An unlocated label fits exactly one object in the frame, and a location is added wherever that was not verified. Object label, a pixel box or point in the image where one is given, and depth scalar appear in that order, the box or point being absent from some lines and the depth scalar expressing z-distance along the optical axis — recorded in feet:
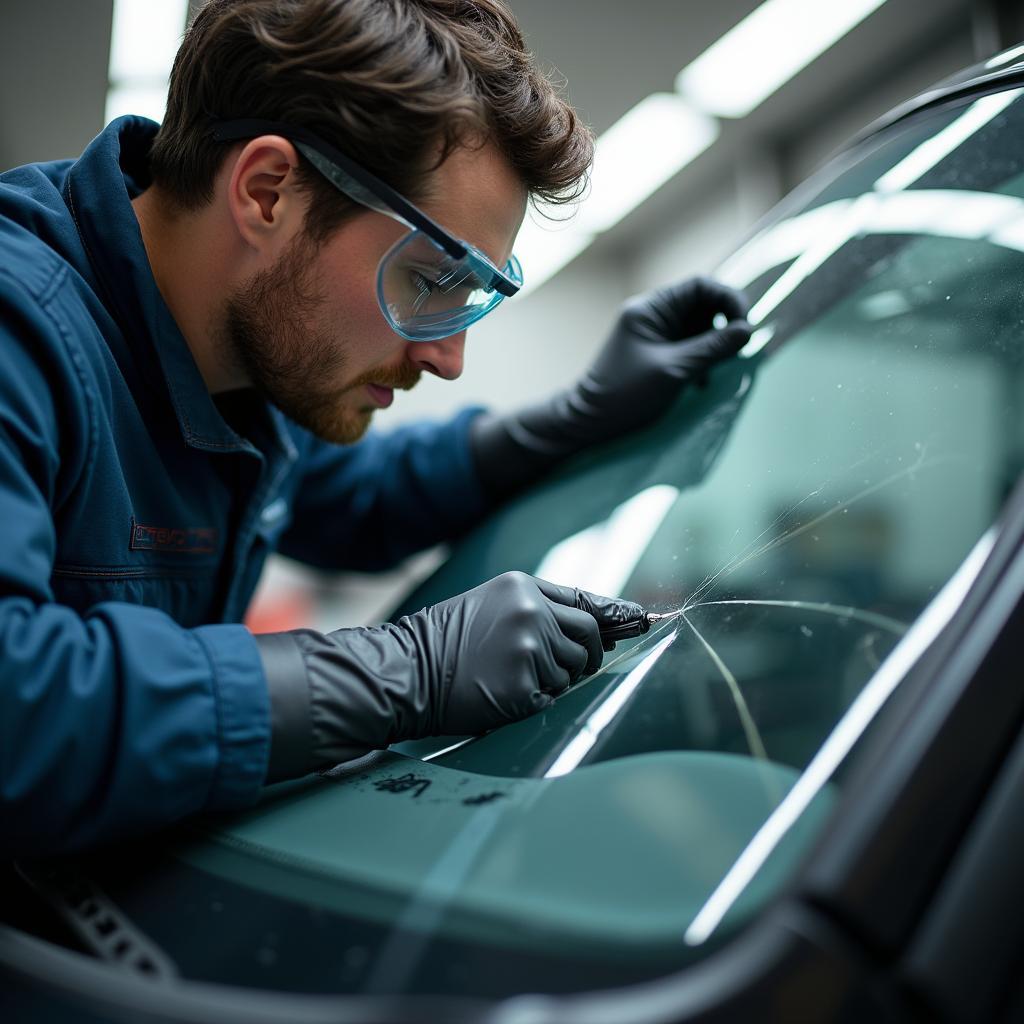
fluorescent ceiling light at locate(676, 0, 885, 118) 10.19
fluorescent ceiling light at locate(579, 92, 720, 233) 12.00
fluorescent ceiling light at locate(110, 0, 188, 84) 6.81
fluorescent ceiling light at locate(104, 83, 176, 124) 7.29
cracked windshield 2.22
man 2.36
